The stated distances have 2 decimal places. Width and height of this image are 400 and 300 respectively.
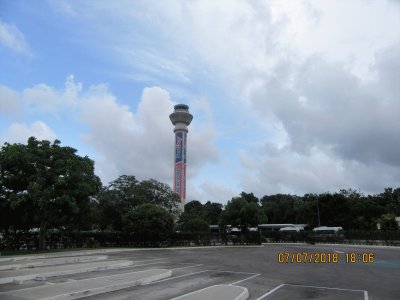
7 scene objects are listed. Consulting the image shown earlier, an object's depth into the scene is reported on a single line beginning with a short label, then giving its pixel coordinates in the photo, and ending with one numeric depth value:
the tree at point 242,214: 55.34
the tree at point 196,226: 58.84
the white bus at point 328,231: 60.02
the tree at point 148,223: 43.91
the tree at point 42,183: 30.97
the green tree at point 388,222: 69.12
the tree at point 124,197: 52.97
